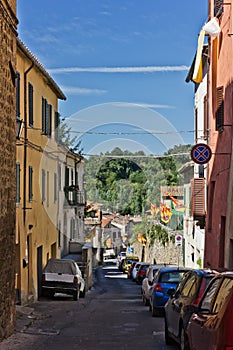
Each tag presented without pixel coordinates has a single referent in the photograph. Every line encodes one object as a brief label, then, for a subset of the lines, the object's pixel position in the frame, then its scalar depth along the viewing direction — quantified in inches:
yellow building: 865.5
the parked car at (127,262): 2333.7
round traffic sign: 817.5
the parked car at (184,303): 427.1
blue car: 729.6
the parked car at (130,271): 1898.4
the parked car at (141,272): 1566.2
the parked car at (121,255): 3063.5
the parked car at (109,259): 3362.0
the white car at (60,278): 1019.9
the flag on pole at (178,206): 1434.5
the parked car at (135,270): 1736.6
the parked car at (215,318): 281.9
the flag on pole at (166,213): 1531.7
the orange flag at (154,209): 1733.5
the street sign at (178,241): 1396.4
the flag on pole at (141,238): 2169.0
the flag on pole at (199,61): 914.5
